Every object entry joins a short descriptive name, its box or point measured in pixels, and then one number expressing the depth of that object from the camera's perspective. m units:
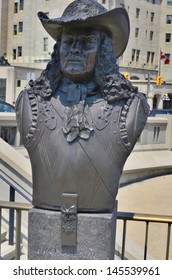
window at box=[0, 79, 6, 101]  31.72
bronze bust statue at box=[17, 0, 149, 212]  2.71
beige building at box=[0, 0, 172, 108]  44.47
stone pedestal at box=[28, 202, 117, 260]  2.78
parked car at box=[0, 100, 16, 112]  13.53
